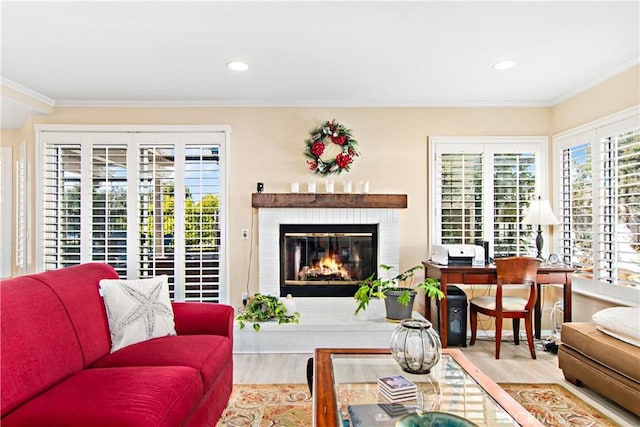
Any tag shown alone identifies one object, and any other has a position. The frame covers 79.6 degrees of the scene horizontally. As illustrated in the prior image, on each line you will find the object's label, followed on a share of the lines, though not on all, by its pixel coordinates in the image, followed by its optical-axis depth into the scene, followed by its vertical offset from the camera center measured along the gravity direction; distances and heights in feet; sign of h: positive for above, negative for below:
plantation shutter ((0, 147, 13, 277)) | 14.12 +0.39
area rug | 7.61 -4.09
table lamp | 12.33 +0.01
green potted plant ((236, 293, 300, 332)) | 12.14 -3.11
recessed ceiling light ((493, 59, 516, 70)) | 10.23 +4.12
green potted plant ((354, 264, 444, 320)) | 11.77 -2.44
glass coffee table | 5.00 -2.62
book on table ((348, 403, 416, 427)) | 4.96 -2.67
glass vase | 6.14 -2.11
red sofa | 4.84 -2.42
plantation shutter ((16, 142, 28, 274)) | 13.67 -0.21
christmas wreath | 13.44 +2.37
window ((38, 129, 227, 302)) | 13.47 +0.38
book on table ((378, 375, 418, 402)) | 5.54 -2.54
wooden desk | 11.58 -1.85
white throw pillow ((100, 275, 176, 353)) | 7.52 -1.95
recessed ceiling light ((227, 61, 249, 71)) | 10.37 +4.11
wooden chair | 11.12 -1.95
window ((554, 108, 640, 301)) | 10.27 +0.38
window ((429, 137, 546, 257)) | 13.70 +0.98
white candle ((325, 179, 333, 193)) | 13.56 +1.02
